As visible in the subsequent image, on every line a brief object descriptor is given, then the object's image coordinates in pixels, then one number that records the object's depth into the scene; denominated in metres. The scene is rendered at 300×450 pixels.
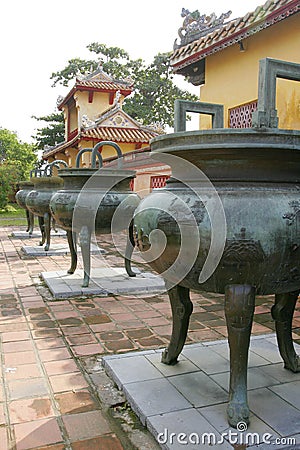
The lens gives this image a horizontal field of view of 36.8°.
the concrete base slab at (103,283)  4.85
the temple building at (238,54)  5.95
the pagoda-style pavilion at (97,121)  14.27
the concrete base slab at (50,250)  7.80
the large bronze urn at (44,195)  7.71
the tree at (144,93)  25.38
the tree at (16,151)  34.50
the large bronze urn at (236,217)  1.95
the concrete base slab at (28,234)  10.59
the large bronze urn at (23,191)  9.58
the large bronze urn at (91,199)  4.73
